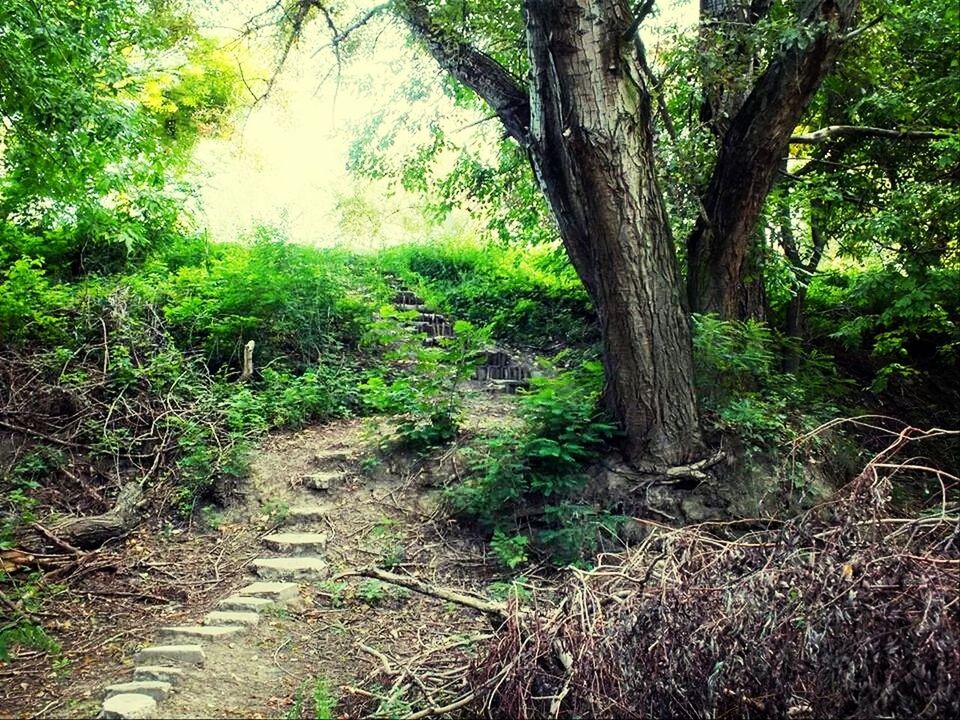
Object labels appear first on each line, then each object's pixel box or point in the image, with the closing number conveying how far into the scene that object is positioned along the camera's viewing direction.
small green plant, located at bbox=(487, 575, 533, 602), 5.00
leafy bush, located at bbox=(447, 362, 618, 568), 5.51
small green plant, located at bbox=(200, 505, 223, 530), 6.60
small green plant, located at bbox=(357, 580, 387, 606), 5.13
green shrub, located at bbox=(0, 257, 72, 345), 7.87
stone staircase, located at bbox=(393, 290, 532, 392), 9.13
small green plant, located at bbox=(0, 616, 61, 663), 4.62
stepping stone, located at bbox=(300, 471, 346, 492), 6.80
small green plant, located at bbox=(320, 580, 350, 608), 5.10
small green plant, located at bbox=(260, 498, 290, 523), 6.53
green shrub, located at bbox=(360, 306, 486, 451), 7.02
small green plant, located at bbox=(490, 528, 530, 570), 5.40
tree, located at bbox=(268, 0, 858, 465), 5.25
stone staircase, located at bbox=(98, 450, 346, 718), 3.71
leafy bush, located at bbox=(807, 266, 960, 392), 6.11
